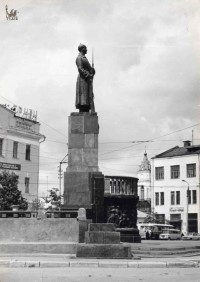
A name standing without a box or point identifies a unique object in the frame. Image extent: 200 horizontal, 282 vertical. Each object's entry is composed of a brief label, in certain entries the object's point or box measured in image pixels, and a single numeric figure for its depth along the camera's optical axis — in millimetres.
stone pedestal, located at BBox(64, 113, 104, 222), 17156
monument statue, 18188
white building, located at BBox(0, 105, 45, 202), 46750
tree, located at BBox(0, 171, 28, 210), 39156
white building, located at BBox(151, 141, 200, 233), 65000
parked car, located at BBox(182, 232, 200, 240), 49222
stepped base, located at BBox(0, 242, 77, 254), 15625
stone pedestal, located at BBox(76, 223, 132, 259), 14945
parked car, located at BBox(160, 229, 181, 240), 49700
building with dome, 74200
